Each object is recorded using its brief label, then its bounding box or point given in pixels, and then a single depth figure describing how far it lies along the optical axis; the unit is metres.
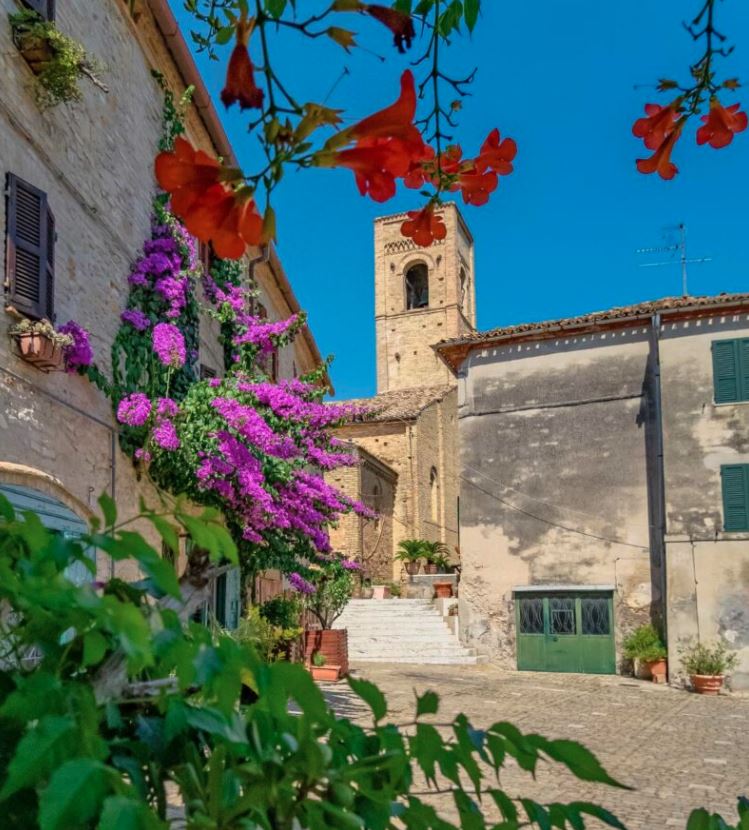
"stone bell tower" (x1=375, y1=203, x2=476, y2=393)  47.59
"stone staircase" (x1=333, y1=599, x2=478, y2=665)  21.20
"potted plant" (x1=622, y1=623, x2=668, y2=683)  18.06
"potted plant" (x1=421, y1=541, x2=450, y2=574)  31.62
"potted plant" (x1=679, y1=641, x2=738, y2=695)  17.02
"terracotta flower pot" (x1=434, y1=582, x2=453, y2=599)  25.11
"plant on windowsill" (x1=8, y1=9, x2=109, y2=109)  8.27
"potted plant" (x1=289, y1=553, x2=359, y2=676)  13.93
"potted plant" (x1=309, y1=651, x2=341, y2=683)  15.33
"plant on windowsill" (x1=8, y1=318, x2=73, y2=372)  8.05
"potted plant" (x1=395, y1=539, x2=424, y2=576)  31.61
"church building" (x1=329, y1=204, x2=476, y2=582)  33.94
